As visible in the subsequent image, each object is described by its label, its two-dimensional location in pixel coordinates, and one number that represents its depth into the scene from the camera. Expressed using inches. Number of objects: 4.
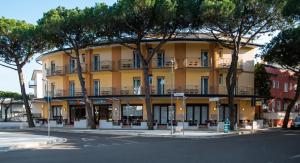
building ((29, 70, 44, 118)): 2467.3
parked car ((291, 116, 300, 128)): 1915.6
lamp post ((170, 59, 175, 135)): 1902.3
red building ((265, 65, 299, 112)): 2333.9
